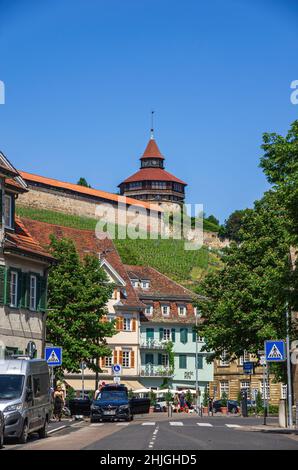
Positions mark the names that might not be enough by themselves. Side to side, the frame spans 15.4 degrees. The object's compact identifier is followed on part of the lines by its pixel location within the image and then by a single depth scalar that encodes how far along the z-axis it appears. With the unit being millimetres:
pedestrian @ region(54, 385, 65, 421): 45003
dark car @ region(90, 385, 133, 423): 43188
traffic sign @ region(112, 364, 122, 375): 58731
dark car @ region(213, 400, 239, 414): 77125
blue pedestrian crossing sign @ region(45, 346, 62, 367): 39031
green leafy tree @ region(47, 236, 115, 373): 56906
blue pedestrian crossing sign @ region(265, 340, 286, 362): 35625
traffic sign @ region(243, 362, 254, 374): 54588
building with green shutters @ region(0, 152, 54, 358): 47156
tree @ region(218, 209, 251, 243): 182375
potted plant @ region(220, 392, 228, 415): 75300
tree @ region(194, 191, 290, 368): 54531
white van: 26181
